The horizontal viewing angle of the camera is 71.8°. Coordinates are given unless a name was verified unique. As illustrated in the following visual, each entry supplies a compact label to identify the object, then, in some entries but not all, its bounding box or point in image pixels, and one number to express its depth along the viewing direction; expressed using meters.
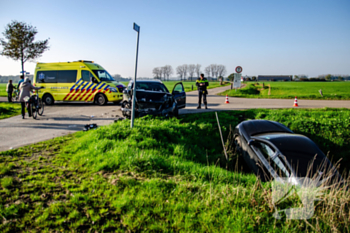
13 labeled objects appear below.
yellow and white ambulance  14.95
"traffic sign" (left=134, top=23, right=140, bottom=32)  6.45
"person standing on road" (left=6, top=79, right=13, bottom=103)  17.39
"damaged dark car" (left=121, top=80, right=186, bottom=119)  8.95
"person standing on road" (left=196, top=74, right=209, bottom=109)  12.82
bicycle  10.19
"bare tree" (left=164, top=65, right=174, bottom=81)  159.12
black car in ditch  5.13
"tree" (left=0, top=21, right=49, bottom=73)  22.53
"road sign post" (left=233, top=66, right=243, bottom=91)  24.07
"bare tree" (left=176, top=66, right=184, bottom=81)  161.00
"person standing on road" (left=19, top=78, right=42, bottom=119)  9.98
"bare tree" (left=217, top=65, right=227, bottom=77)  165.38
